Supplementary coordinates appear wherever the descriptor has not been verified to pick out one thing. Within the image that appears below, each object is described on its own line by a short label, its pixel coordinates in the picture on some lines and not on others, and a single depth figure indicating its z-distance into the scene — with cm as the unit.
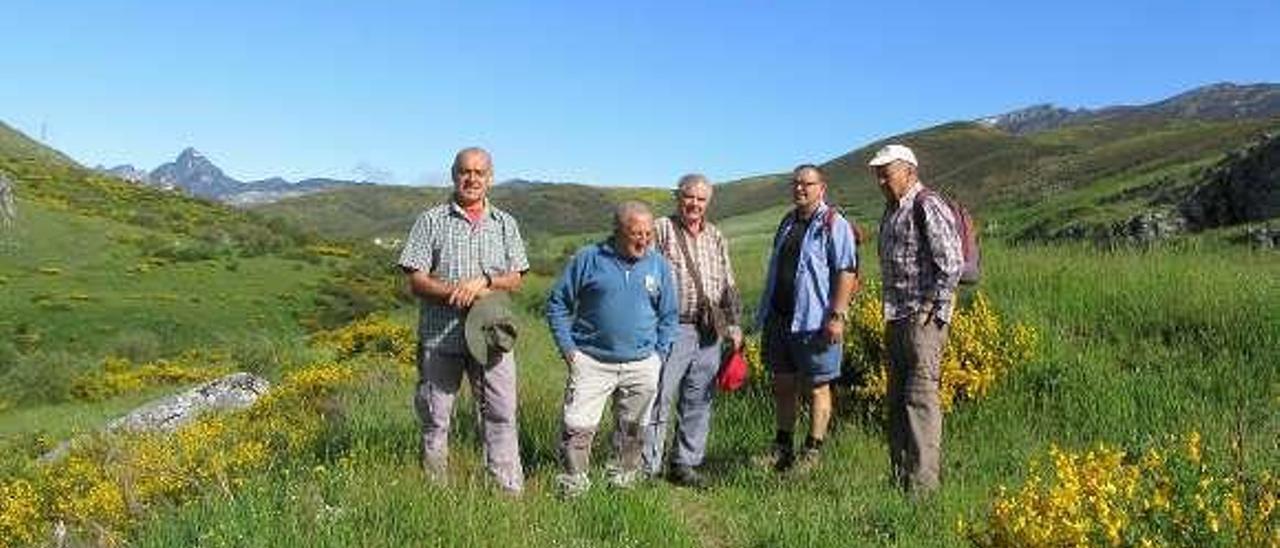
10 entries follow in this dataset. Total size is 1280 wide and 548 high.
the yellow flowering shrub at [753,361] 978
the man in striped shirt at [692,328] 739
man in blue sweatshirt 672
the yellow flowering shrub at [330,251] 6562
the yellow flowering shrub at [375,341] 2123
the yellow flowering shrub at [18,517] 1005
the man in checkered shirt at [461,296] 636
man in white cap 648
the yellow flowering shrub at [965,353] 874
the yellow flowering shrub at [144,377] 2795
